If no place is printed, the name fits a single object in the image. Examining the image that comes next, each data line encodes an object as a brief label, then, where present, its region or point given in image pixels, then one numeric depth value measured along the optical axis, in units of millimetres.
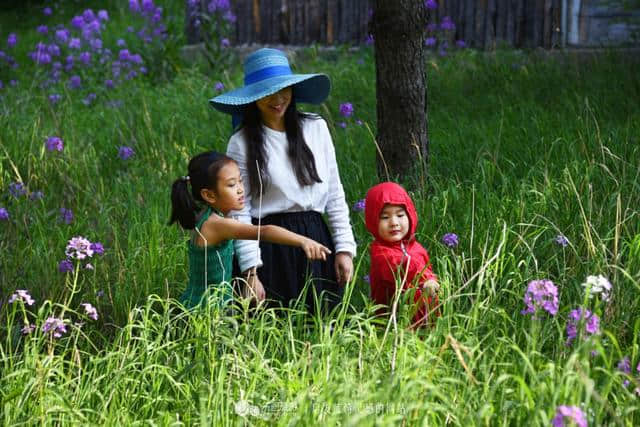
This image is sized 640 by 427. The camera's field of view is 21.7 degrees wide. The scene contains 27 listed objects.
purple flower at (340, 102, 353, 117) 9146
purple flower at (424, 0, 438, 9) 14164
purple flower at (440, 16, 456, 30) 14435
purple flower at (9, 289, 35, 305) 5485
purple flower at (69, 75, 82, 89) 15052
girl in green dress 5895
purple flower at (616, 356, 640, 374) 4562
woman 6328
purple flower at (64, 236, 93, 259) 6062
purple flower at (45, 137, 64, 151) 9828
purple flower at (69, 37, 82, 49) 15280
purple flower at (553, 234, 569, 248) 6165
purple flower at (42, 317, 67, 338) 5400
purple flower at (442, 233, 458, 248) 6641
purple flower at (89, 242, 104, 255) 6720
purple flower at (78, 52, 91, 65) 15357
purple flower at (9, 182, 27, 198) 9361
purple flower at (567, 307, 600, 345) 4687
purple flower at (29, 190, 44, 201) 9375
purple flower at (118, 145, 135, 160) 10694
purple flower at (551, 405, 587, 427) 3689
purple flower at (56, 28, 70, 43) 15562
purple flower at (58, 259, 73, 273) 6607
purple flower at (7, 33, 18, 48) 16208
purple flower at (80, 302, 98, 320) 5599
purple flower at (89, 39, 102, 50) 15203
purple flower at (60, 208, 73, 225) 8830
